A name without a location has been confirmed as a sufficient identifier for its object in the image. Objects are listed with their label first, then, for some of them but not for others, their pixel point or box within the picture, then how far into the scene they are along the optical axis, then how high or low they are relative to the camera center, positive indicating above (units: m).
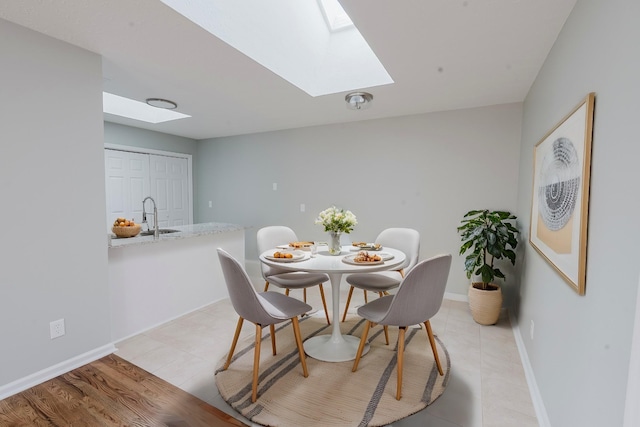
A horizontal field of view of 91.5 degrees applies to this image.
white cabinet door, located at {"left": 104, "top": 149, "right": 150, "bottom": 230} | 4.27 +0.19
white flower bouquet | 2.37 -0.17
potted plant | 2.85 -0.51
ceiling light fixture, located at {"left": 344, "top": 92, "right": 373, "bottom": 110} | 2.85 +0.92
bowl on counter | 2.75 -0.31
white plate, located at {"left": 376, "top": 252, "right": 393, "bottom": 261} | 2.23 -0.42
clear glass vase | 2.42 -0.34
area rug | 1.72 -1.18
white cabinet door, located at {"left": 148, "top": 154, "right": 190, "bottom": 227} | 4.88 +0.14
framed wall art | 1.24 +0.04
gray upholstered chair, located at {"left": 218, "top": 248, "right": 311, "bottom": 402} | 1.79 -0.69
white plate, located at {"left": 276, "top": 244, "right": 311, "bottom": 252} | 2.58 -0.42
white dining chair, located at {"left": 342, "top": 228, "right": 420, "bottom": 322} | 2.63 -0.57
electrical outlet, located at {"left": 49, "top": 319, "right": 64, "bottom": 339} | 2.05 -0.88
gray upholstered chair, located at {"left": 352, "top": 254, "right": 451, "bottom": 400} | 1.76 -0.58
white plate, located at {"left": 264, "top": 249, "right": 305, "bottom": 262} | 2.17 -0.42
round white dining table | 2.01 -0.45
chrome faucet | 2.91 -0.29
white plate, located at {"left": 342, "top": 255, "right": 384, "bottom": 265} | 2.06 -0.42
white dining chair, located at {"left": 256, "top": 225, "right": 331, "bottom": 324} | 2.73 -0.69
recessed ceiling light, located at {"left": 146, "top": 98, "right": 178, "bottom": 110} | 3.21 +0.99
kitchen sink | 3.32 -0.38
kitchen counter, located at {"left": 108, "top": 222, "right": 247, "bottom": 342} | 2.58 -0.75
